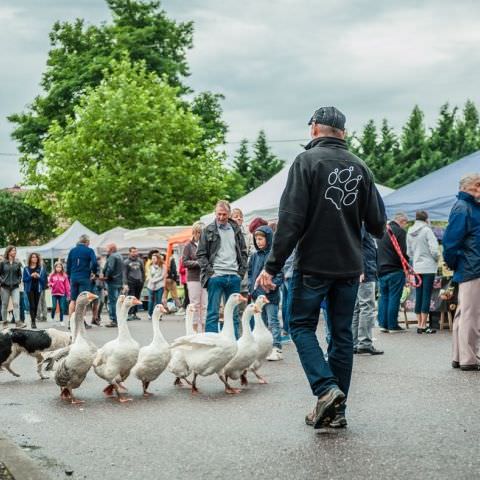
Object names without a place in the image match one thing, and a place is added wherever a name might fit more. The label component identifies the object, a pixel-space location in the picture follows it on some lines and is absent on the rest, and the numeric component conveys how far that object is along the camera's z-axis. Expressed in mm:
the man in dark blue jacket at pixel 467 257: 10438
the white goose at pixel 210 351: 9516
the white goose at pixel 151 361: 9508
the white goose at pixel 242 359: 9750
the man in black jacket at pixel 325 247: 6742
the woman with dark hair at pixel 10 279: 23500
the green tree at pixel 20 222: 73625
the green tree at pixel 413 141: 67375
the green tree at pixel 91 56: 54719
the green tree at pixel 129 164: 47562
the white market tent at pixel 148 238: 35594
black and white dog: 11648
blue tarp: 18609
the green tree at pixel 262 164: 77625
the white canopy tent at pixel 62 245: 36719
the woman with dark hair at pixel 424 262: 16734
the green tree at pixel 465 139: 67375
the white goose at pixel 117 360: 9383
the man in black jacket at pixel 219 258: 12500
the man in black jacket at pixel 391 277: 16703
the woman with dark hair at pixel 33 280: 22922
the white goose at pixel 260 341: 10227
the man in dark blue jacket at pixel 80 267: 20764
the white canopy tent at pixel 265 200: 23172
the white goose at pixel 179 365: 9875
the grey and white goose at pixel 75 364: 9336
